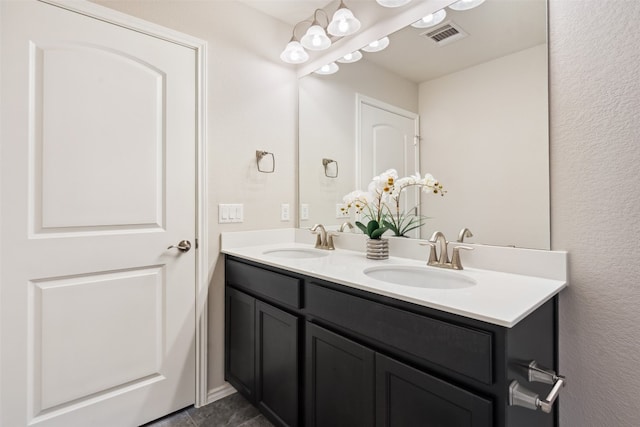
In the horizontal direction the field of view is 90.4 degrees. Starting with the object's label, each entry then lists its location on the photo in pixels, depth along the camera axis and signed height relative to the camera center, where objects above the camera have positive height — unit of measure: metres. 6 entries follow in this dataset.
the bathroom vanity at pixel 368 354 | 0.83 -0.46
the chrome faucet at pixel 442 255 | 1.34 -0.17
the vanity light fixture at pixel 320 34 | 1.71 +1.04
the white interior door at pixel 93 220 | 1.32 -0.03
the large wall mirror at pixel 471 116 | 1.24 +0.45
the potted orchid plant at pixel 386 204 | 1.58 +0.06
